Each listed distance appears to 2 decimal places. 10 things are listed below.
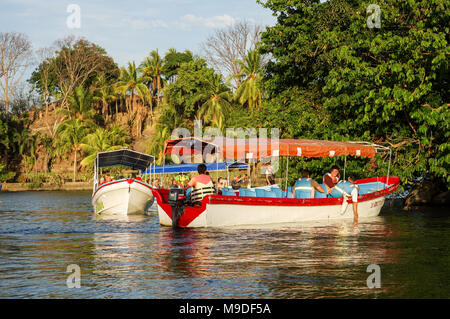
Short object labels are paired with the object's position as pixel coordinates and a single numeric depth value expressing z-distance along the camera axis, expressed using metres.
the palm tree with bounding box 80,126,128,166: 57.91
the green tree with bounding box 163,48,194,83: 75.12
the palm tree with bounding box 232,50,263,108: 56.47
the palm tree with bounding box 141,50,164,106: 73.12
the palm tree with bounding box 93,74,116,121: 71.88
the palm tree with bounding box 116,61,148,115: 69.38
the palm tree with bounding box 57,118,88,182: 61.19
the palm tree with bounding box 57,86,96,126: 63.81
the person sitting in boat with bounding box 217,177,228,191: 24.73
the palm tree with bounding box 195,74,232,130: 58.22
